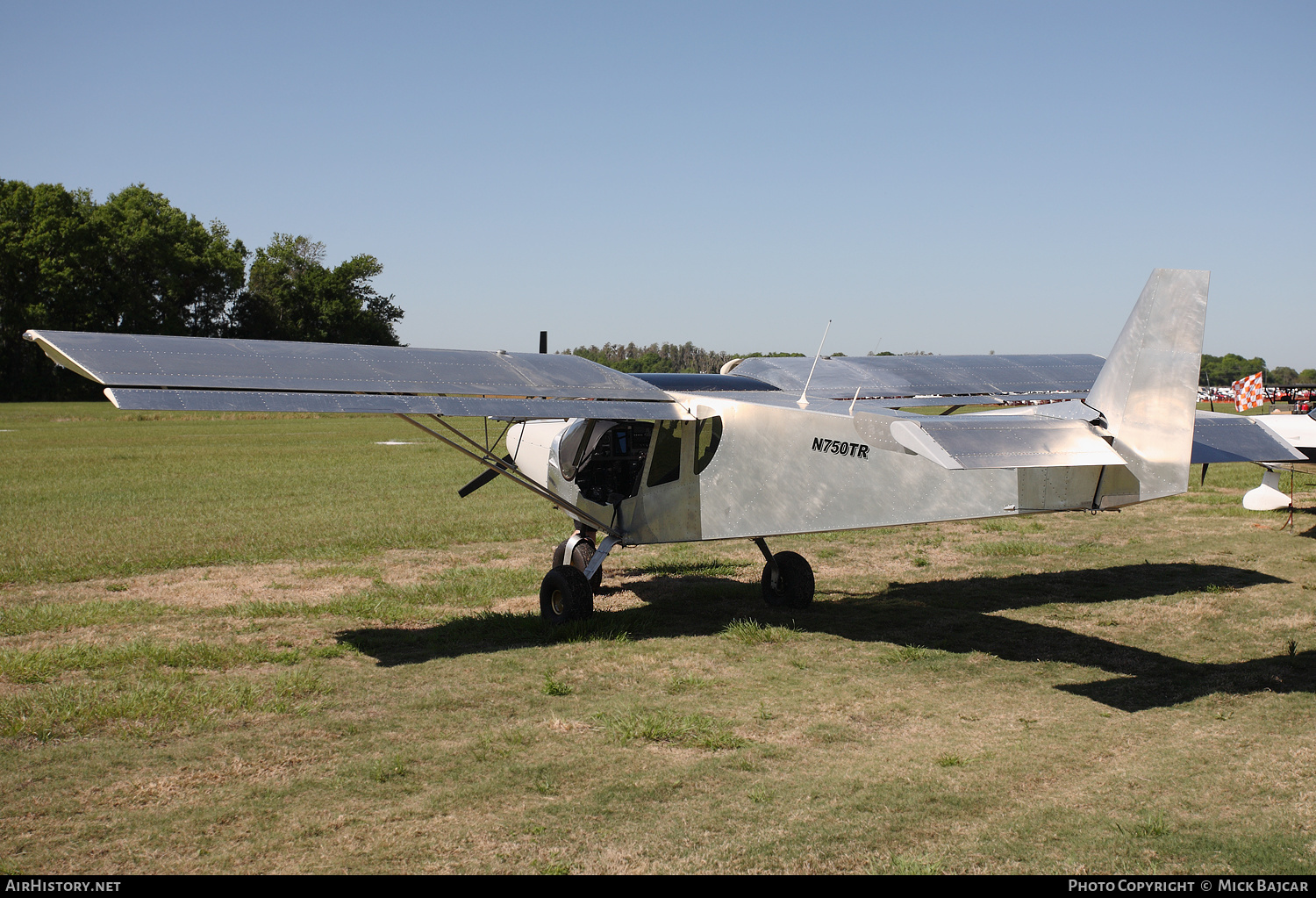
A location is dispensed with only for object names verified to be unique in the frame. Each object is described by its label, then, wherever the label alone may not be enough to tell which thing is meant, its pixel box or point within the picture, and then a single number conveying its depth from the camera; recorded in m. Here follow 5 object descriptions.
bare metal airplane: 6.56
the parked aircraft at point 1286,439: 13.23
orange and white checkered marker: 36.53
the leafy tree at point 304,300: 82.44
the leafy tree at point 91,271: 69.19
